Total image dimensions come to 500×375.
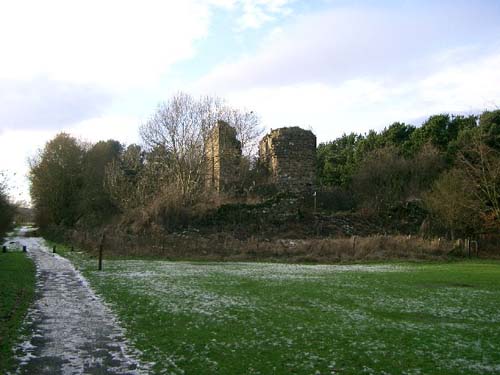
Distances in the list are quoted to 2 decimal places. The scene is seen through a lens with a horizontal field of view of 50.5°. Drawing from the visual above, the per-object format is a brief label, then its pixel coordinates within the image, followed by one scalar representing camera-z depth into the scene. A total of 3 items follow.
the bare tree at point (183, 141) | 35.50
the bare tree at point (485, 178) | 28.66
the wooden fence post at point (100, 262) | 18.57
